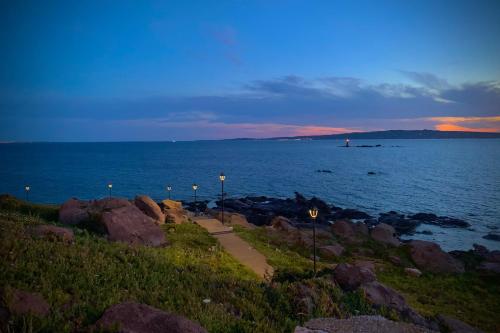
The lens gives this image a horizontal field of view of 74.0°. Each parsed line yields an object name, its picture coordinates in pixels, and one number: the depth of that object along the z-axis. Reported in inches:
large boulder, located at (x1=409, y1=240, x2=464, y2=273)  987.3
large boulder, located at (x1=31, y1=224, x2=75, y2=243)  477.6
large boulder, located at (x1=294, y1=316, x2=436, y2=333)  313.9
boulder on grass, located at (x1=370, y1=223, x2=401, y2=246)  1294.3
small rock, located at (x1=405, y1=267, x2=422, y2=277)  894.4
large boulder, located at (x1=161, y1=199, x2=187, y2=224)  1107.5
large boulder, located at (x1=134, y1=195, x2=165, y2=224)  1054.3
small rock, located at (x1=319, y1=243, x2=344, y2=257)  1018.9
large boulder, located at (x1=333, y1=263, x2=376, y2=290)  456.2
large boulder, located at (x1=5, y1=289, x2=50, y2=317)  245.6
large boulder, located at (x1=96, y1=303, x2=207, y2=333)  229.8
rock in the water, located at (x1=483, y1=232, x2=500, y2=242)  1498.3
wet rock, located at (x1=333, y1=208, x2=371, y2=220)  1966.3
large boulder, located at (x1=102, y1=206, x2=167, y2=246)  671.8
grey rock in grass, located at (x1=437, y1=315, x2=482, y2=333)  456.0
